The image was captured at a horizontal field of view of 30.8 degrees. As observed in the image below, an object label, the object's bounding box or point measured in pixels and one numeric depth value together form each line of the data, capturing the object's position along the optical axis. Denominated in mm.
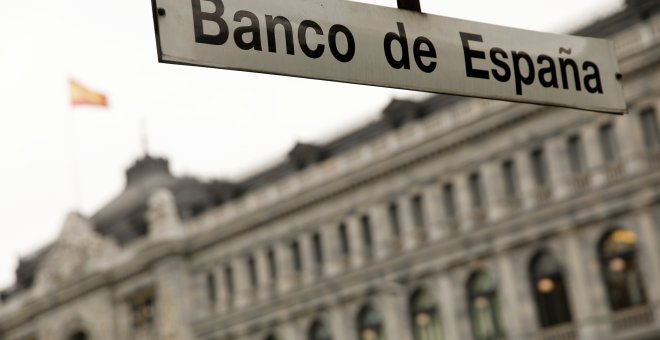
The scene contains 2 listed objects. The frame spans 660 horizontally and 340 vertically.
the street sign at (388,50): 4496
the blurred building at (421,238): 38906
